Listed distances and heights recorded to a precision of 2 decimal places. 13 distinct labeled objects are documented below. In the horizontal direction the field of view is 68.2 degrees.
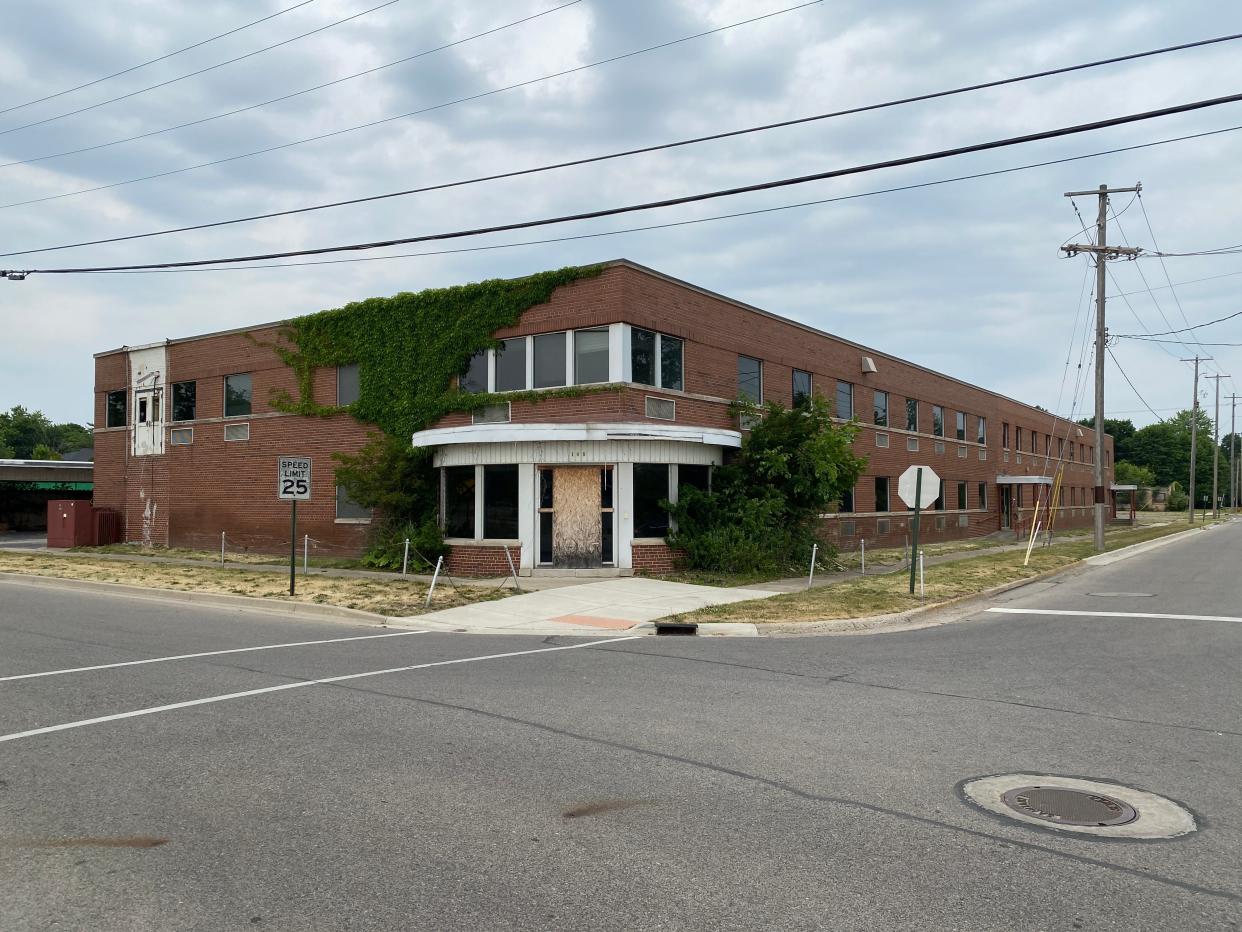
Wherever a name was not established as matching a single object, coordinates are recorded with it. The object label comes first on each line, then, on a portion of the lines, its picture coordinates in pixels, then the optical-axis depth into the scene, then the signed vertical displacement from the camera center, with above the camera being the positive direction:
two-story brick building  21.47 +1.52
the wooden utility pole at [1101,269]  32.69 +7.88
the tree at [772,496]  21.52 -0.29
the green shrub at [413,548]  22.67 -1.68
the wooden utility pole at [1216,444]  80.00 +3.95
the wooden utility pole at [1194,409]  68.08 +6.27
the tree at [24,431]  108.31 +5.72
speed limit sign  17.28 +0.03
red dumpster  32.97 -1.63
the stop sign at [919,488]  17.12 -0.04
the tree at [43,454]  96.40 +2.70
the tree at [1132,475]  106.59 +1.51
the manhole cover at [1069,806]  5.28 -1.92
